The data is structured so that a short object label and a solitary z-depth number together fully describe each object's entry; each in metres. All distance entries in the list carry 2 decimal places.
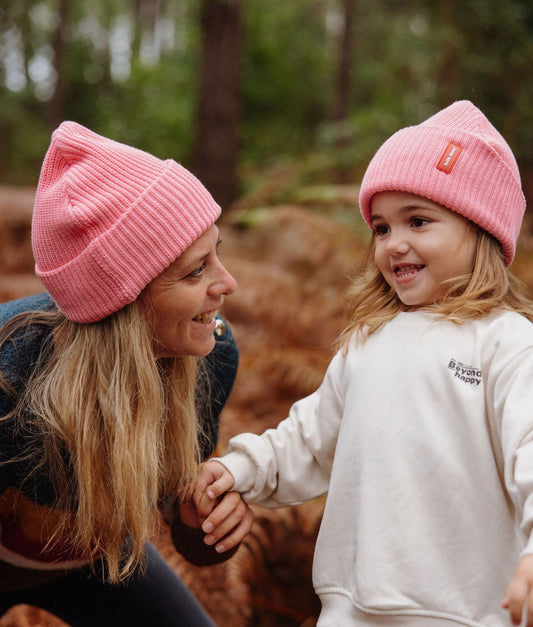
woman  1.86
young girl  1.66
